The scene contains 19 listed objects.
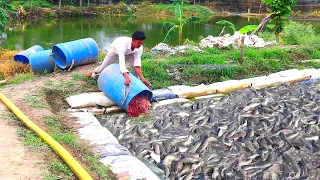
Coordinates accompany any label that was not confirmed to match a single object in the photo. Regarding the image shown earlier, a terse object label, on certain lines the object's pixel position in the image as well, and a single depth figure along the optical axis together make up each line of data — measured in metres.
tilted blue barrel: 7.77
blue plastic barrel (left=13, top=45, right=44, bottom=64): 12.19
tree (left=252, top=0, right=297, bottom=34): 18.62
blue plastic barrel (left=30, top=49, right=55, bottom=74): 10.77
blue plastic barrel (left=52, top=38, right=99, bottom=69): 10.34
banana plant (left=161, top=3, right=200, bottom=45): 16.62
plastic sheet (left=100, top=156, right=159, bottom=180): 5.38
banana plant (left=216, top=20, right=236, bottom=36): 16.86
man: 7.83
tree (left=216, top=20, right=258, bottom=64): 17.12
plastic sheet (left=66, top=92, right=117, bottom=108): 8.25
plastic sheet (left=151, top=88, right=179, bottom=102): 8.90
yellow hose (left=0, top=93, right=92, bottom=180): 4.95
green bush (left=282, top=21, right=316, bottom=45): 15.83
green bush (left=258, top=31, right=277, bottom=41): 17.37
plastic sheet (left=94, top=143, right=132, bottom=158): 6.00
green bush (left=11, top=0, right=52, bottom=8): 40.72
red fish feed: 7.92
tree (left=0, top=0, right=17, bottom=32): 14.88
